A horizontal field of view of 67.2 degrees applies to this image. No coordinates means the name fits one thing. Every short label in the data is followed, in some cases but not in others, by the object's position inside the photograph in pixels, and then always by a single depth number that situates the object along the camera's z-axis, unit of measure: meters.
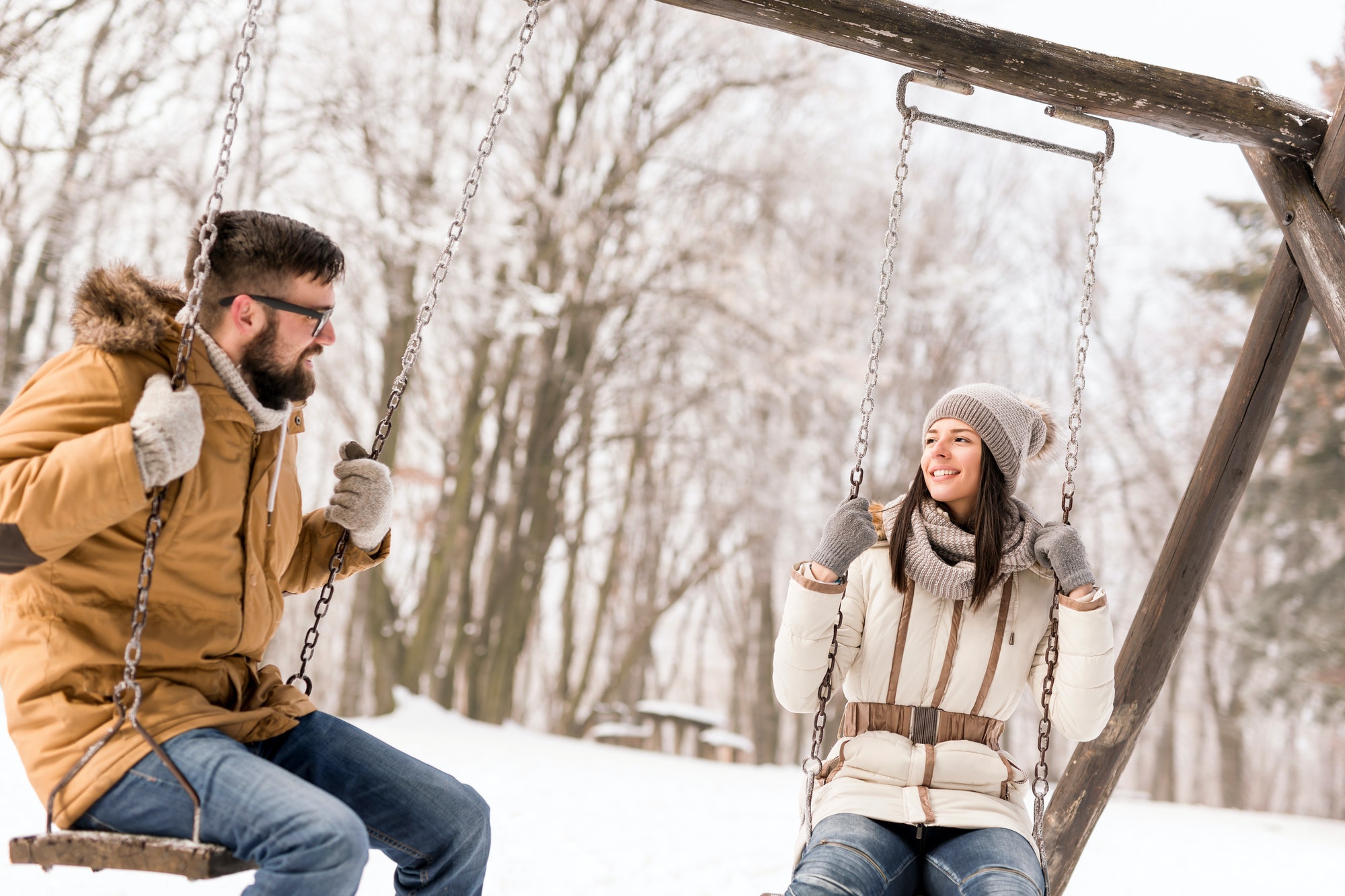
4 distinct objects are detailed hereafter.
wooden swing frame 2.90
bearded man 1.74
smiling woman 2.22
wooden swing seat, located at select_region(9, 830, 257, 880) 1.72
